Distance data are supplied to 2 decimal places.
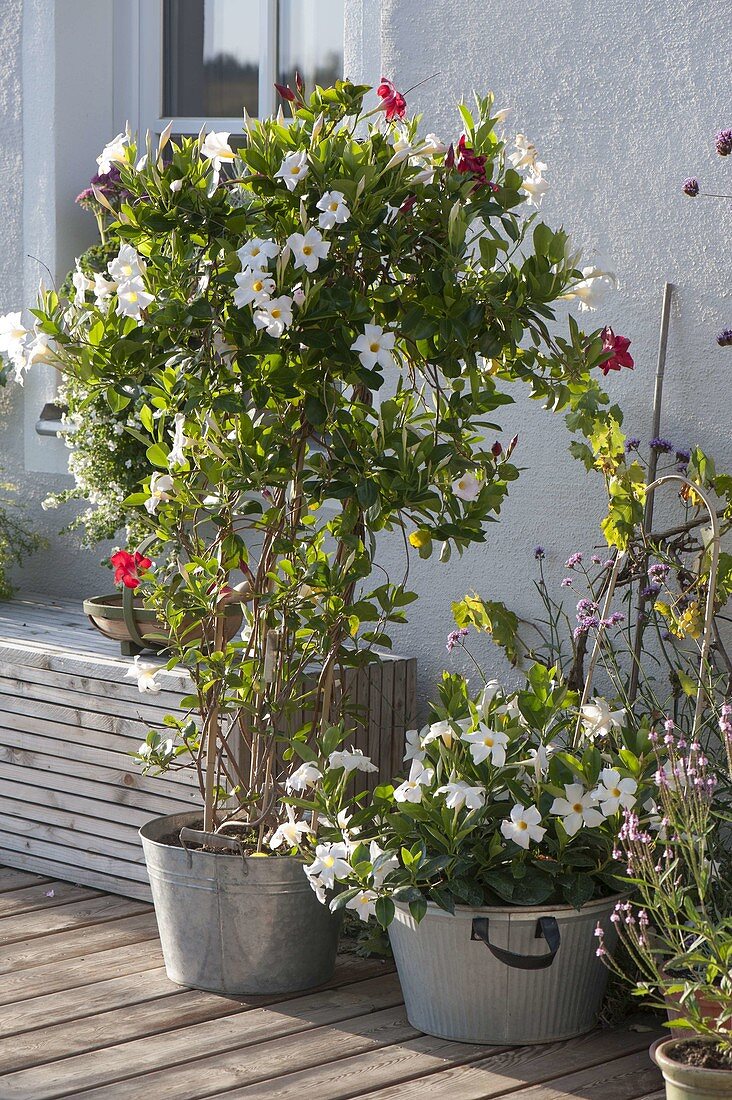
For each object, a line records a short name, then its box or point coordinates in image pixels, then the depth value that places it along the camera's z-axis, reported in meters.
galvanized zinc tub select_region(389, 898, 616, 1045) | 4.92
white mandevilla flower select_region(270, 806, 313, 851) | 5.15
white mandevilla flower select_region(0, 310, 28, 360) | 5.05
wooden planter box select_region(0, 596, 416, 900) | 6.46
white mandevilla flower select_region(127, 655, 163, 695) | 5.59
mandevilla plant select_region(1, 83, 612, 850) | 4.86
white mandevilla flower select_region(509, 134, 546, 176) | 5.12
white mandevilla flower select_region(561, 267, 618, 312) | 4.95
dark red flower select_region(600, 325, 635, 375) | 5.29
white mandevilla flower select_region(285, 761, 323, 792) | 5.22
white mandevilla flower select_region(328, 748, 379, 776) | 5.25
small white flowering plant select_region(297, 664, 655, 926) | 4.91
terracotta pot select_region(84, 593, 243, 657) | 6.59
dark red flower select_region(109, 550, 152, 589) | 5.55
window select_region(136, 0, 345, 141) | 7.69
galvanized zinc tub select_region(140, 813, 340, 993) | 5.39
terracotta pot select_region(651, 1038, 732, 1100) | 4.25
